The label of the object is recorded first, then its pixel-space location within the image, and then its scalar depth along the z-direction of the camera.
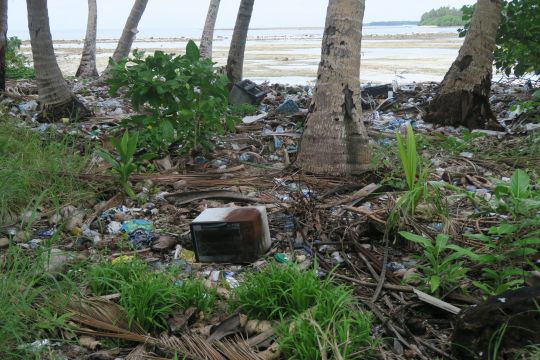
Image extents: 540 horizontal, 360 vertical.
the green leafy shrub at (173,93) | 4.74
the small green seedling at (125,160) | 4.25
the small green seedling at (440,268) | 2.81
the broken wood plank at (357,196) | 3.95
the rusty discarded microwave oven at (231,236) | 3.32
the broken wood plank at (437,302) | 2.68
